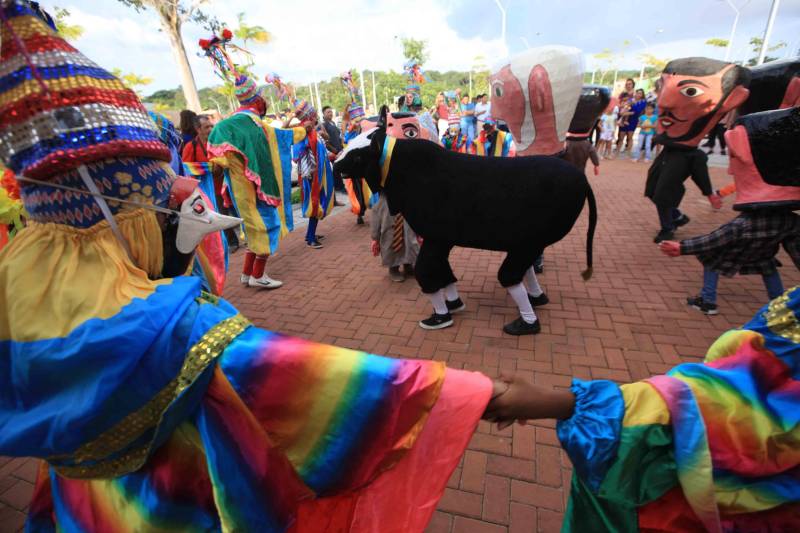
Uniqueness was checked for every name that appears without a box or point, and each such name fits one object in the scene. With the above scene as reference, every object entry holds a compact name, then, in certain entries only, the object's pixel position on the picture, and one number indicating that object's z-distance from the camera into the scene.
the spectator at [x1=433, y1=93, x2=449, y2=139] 12.21
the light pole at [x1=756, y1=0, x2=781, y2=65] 11.05
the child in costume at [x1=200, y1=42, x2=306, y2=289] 4.19
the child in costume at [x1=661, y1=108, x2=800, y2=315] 2.45
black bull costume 2.79
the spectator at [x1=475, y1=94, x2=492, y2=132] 10.89
